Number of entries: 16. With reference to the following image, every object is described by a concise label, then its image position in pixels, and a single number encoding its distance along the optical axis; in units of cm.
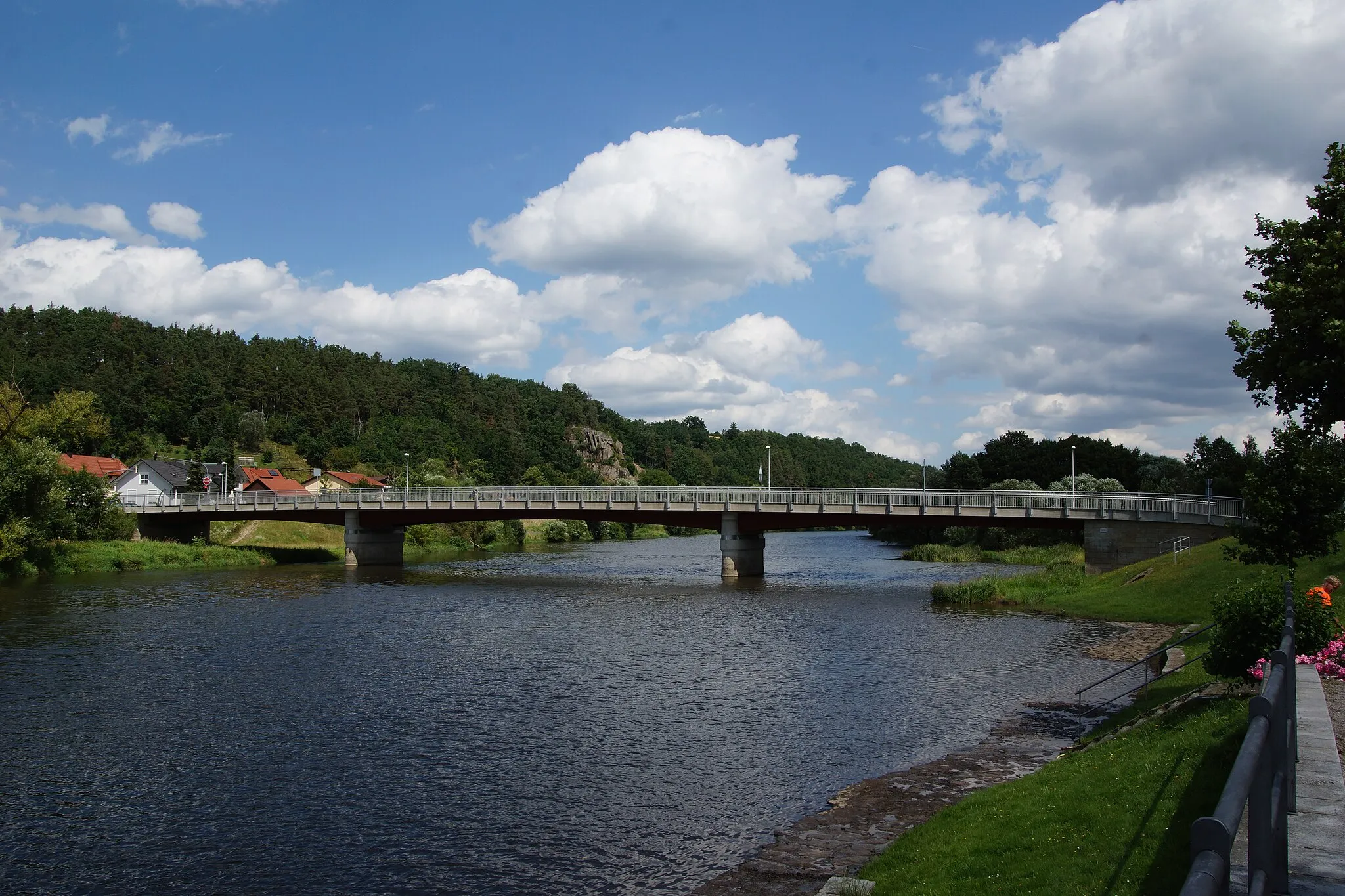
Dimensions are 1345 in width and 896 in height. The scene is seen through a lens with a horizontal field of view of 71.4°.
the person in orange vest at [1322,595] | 1950
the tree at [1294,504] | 2834
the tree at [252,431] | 16175
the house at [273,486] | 12481
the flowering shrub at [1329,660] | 1784
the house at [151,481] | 12000
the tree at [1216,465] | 9123
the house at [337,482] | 13762
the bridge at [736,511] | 6012
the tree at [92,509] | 7769
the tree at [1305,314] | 2594
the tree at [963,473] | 14938
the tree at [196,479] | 12044
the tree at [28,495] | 6362
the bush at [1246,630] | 1722
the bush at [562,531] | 12825
